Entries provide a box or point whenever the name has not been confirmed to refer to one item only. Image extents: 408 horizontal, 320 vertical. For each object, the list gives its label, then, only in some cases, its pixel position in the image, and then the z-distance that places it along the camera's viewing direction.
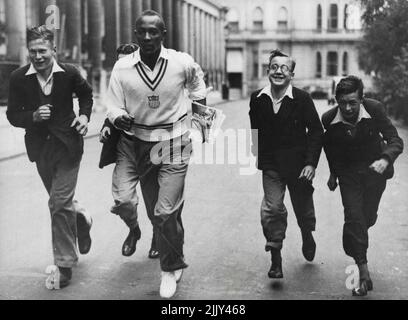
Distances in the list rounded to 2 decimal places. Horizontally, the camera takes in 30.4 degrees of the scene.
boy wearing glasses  5.74
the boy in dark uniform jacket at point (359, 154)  5.42
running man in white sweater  5.34
